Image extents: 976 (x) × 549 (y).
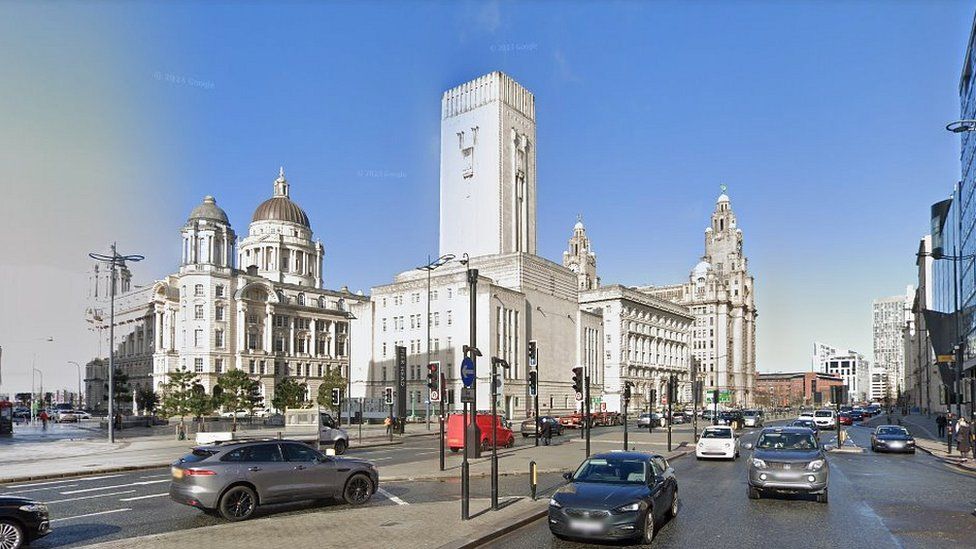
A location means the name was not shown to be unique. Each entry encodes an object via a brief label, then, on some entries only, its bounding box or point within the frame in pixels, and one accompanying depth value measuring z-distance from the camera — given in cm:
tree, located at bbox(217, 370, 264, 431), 6000
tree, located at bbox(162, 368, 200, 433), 5209
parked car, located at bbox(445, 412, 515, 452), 3544
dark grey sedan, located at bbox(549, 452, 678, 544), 1296
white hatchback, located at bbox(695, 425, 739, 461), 3164
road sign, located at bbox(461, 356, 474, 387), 1818
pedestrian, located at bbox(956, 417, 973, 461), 3509
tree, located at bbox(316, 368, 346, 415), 8312
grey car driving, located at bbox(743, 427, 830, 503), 1775
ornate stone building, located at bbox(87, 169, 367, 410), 10950
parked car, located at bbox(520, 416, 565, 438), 4662
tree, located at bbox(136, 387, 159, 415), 9206
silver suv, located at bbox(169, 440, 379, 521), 1548
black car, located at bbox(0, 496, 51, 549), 1247
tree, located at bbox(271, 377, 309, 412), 9631
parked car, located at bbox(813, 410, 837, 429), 6353
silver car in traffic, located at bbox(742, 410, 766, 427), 6656
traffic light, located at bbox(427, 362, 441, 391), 3493
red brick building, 15688
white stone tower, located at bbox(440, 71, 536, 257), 9688
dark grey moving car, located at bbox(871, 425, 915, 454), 3700
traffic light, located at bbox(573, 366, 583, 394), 2928
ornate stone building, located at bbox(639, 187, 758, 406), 18138
